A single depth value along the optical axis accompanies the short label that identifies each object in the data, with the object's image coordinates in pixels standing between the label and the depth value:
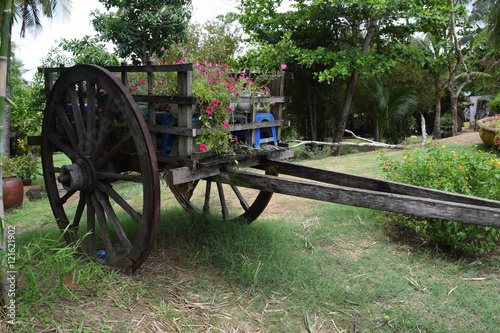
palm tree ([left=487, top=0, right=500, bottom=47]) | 15.00
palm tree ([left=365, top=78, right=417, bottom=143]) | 15.98
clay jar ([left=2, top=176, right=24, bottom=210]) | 9.09
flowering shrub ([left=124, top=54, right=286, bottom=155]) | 3.42
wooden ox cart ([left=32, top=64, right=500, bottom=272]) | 2.99
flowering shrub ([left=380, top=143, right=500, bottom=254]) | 4.34
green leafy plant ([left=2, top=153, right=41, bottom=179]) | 11.75
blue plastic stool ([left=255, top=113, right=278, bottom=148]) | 3.93
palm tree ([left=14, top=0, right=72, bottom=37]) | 13.63
